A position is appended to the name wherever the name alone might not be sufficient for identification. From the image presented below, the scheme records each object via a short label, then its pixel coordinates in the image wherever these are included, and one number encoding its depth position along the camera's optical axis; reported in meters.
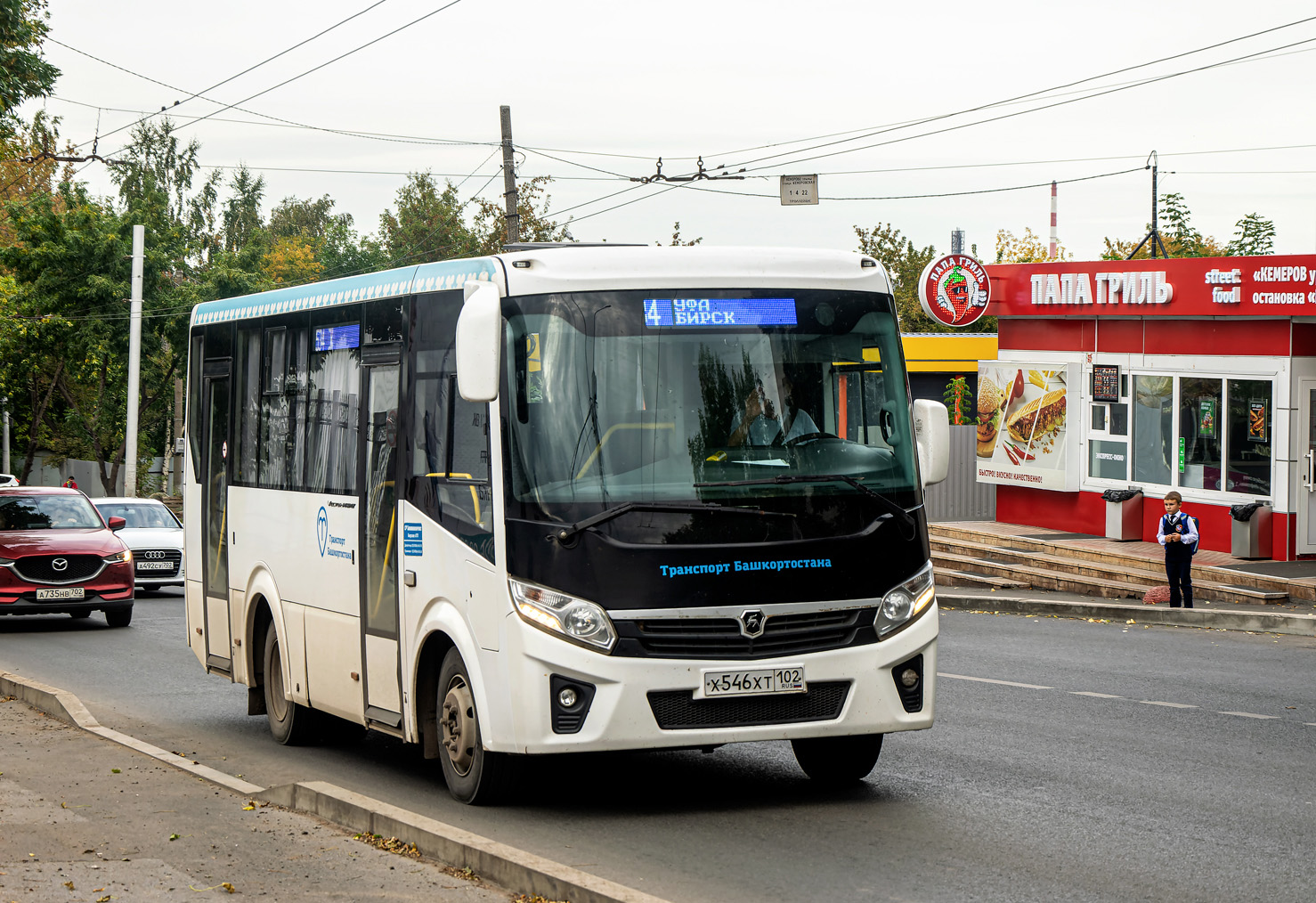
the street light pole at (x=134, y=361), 38.81
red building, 22.38
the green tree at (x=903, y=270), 68.00
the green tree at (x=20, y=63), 19.28
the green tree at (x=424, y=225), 81.94
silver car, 27.17
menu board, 25.80
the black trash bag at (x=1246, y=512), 22.42
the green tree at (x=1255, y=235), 42.31
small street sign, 30.30
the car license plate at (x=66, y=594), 21.12
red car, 21.02
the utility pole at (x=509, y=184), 28.97
